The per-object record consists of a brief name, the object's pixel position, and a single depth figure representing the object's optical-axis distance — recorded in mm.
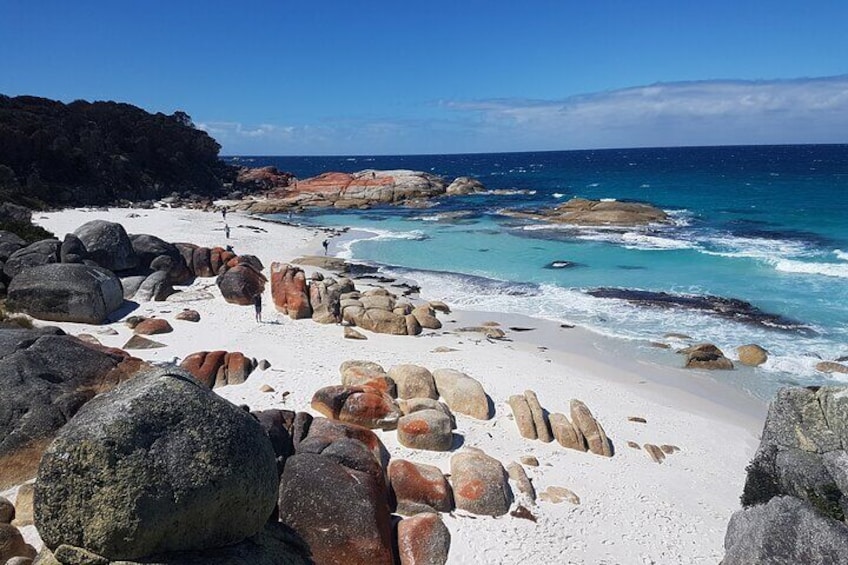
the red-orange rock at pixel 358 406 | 12242
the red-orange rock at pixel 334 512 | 7859
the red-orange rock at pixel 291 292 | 20859
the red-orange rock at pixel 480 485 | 9898
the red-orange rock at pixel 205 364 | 14195
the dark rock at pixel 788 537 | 6961
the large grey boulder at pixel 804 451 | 7492
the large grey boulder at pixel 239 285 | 21781
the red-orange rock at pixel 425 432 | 11680
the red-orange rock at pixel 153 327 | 17422
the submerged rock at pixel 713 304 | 21812
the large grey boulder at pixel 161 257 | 23875
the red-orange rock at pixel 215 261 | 25875
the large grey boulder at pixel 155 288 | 21312
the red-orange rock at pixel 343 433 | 10325
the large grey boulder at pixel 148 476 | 5289
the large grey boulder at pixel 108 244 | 22219
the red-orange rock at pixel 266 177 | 79312
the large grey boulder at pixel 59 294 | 17688
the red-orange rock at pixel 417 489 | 9617
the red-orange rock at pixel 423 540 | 8570
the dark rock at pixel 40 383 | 9492
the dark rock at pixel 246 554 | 5355
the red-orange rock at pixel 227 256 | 26045
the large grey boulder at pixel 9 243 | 20406
